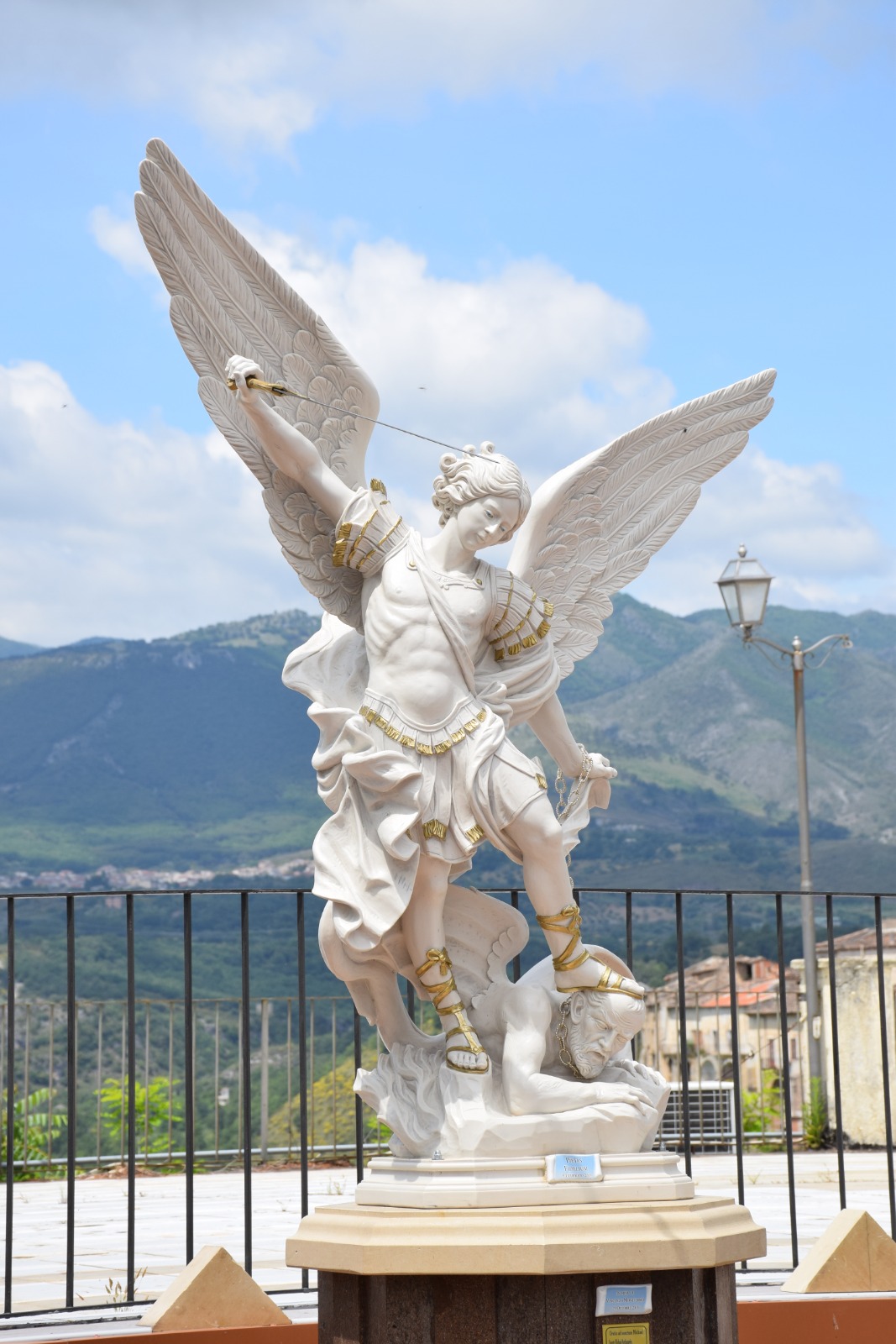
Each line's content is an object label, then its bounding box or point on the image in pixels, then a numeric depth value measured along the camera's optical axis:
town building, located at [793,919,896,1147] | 12.56
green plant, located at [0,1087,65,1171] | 11.08
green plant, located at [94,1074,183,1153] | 10.68
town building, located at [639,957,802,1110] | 17.58
